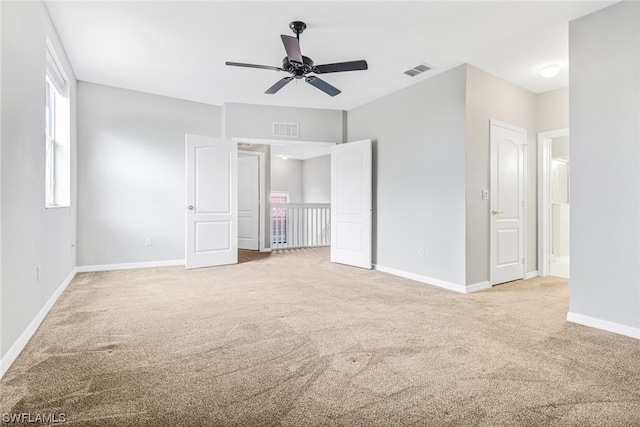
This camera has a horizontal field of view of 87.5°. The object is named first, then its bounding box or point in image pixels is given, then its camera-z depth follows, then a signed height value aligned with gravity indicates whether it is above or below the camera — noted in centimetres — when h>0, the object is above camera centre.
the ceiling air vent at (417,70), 403 +178
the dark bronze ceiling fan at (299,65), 292 +145
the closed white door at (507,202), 423 +16
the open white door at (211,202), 520 +19
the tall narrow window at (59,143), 385 +85
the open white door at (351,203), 530 +17
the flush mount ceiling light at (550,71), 385 +167
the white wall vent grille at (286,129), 572 +145
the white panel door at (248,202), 744 +26
